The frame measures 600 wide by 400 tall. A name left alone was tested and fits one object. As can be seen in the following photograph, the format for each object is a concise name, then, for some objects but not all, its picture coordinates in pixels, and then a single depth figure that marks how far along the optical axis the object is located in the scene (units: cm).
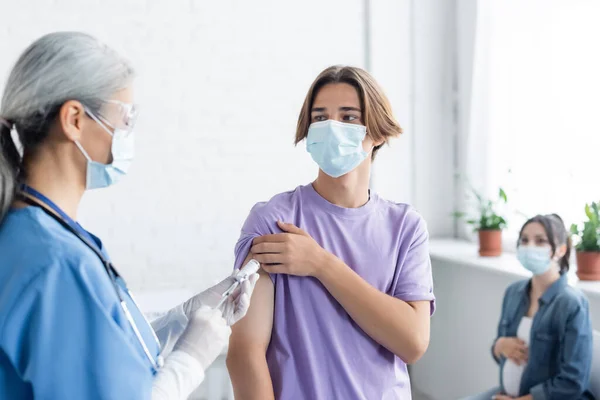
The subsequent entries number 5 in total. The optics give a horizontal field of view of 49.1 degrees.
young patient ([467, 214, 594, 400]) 191
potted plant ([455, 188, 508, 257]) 282
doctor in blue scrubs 83
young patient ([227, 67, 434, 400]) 118
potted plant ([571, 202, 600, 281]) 224
